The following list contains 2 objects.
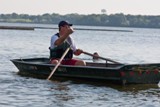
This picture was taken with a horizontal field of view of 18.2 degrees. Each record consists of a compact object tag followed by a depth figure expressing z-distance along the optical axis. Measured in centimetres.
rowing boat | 1667
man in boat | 1778
